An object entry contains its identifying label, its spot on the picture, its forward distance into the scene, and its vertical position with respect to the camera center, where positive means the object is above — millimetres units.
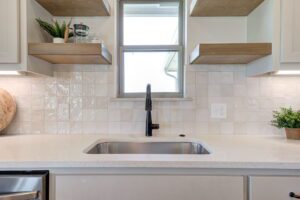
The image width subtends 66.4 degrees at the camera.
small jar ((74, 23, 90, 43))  1450 +423
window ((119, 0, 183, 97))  1756 +395
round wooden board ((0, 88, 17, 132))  1486 -69
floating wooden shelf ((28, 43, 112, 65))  1292 +275
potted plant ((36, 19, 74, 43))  1415 +425
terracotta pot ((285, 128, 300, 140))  1424 -213
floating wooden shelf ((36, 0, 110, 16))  1435 +602
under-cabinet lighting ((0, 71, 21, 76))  1364 +157
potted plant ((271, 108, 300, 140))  1428 -143
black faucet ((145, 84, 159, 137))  1523 -109
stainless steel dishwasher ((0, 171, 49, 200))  922 -351
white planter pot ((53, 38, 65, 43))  1410 +359
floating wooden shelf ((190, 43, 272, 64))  1251 +272
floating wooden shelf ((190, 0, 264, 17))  1423 +601
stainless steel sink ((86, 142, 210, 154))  1500 -322
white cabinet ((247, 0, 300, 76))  1226 +346
